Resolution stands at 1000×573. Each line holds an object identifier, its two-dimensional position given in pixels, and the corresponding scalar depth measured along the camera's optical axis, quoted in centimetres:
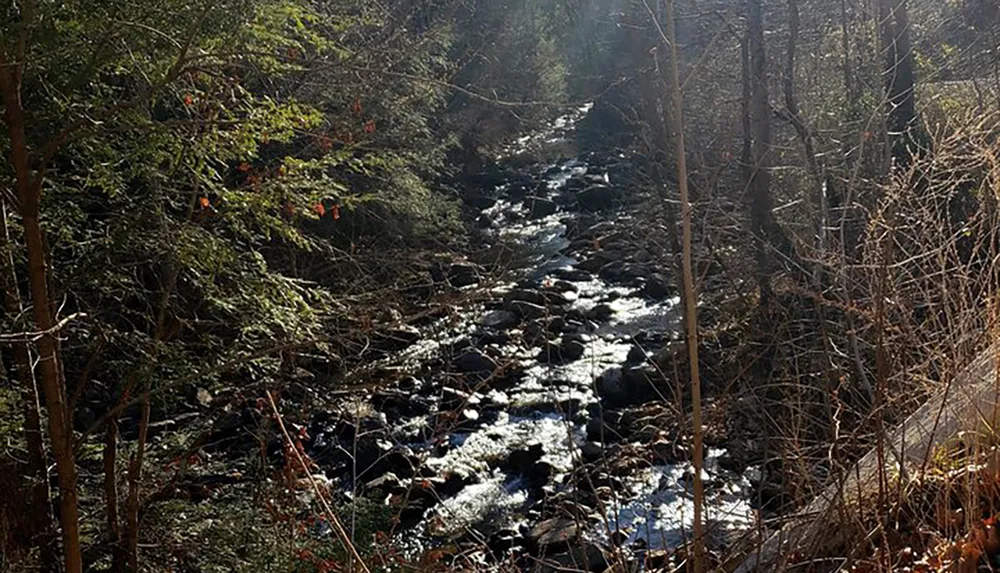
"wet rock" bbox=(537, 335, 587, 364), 1161
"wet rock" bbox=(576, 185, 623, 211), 1906
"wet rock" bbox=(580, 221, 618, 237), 1648
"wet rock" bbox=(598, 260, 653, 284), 1473
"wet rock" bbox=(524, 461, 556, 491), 855
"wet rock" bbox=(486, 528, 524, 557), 732
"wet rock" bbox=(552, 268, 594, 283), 1480
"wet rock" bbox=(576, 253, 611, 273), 1540
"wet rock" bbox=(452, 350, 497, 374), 1093
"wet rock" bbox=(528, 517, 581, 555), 696
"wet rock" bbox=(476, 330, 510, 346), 1155
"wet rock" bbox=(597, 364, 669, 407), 1011
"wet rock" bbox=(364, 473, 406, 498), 811
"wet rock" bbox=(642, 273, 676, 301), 1361
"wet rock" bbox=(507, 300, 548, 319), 1243
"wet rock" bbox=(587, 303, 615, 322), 1298
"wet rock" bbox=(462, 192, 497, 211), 1962
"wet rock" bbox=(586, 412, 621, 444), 924
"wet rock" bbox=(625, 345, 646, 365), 1097
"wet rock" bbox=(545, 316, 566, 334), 1230
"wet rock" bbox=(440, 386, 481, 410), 991
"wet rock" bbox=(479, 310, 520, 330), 1219
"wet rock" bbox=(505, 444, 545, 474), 883
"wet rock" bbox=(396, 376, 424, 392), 1045
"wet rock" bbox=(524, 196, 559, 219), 1845
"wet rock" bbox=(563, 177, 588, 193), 2046
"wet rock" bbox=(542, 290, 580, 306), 1297
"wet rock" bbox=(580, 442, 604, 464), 868
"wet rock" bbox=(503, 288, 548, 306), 1296
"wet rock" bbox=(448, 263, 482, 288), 1354
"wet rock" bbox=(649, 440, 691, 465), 769
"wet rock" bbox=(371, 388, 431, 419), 995
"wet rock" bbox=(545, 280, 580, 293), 1377
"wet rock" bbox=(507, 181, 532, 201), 2052
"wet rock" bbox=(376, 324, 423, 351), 1084
